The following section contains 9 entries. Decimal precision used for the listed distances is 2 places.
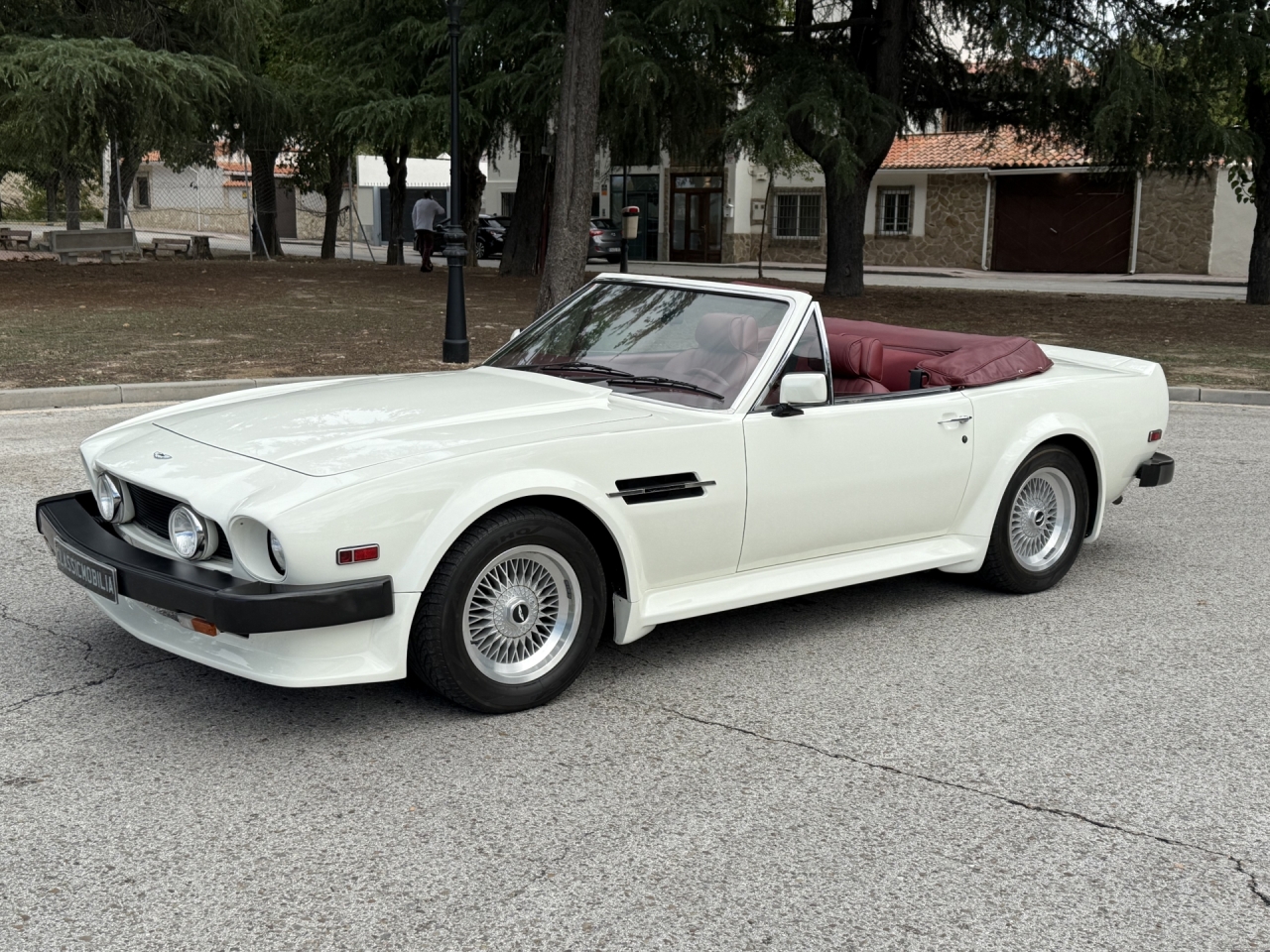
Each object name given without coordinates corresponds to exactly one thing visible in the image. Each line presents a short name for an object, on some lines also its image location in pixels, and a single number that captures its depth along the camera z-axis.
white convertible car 4.06
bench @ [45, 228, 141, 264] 28.95
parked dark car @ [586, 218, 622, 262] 40.69
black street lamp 14.02
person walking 31.98
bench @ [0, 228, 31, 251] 35.44
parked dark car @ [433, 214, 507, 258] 45.69
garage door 41.69
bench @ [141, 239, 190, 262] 33.31
